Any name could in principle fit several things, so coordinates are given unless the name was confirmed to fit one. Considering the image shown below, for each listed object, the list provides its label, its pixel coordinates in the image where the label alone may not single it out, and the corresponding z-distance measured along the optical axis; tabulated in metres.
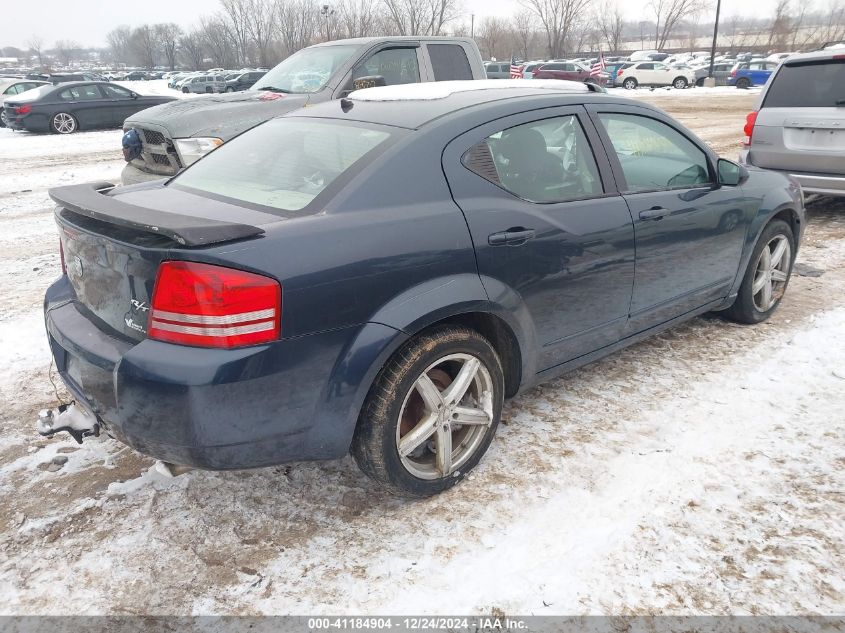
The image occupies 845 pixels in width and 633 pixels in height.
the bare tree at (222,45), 81.00
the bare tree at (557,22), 78.31
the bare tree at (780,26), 70.25
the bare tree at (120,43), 139.25
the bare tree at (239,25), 77.56
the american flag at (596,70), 34.25
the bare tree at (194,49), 88.25
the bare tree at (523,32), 82.59
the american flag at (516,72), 31.16
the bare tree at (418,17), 63.28
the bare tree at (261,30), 75.50
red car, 35.12
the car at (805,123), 6.59
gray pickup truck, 6.09
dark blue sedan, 2.26
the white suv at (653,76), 37.62
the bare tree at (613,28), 92.88
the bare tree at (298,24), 73.62
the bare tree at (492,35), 78.88
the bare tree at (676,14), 88.19
